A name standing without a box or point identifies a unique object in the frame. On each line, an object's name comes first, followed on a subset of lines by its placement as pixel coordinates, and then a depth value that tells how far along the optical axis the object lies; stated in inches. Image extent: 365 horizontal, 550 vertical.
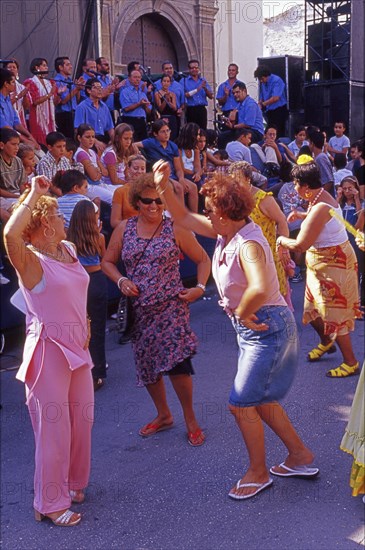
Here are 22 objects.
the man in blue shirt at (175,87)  444.8
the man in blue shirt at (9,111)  311.3
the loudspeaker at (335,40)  629.3
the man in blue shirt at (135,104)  408.5
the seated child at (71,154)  287.7
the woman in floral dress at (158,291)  169.2
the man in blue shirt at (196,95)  464.8
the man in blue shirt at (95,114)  367.2
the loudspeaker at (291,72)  646.5
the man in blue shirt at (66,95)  384.5
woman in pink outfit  135.8
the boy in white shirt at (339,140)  552.1
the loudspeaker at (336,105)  641.6
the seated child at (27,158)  278.4
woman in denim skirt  135.6
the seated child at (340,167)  441.1
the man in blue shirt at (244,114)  460.4
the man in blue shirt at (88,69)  411.2
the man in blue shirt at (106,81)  402.0
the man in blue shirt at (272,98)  529.7
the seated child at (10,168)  259.7
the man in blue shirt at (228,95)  472.4
